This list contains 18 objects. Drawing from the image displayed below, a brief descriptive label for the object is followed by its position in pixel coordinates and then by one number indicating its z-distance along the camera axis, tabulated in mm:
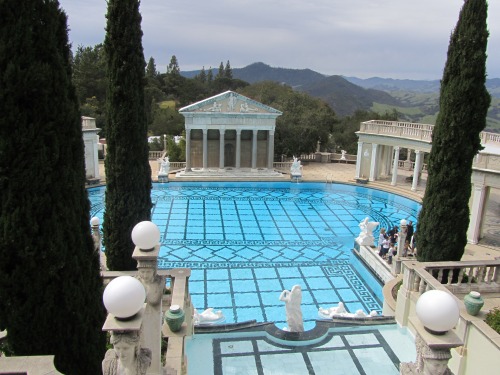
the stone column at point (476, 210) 18344
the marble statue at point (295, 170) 32062
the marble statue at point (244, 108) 32438
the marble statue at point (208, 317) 10534
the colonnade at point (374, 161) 31016
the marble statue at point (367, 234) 17438
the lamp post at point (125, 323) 3625
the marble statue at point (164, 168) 30547
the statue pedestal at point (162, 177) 30375
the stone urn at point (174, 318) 6406
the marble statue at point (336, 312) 11289
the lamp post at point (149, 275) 5695
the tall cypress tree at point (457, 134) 10086
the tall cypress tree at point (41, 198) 5328
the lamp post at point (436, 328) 3594
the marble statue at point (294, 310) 9492
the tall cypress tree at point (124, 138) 10578
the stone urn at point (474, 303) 7355
